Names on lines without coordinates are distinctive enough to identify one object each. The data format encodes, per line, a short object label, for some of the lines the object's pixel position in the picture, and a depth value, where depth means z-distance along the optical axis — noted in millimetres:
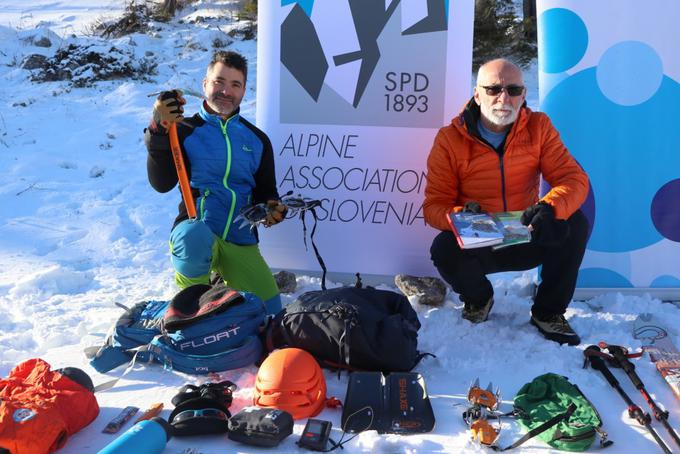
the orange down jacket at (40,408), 1880
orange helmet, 2172
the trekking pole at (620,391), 2018
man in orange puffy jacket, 2758
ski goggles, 2051
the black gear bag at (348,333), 2438
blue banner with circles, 3064
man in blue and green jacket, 3025
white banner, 3326
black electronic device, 1986
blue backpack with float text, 2504
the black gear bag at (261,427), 1991
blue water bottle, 1832
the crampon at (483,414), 2006
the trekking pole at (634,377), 2067
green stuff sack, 1976
